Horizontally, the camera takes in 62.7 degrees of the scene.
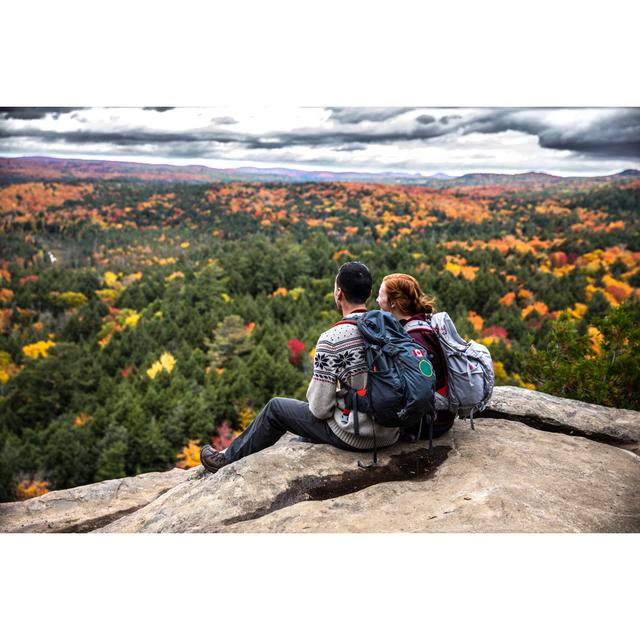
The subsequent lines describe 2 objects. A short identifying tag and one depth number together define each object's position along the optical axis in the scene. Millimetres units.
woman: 3285
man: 2961
